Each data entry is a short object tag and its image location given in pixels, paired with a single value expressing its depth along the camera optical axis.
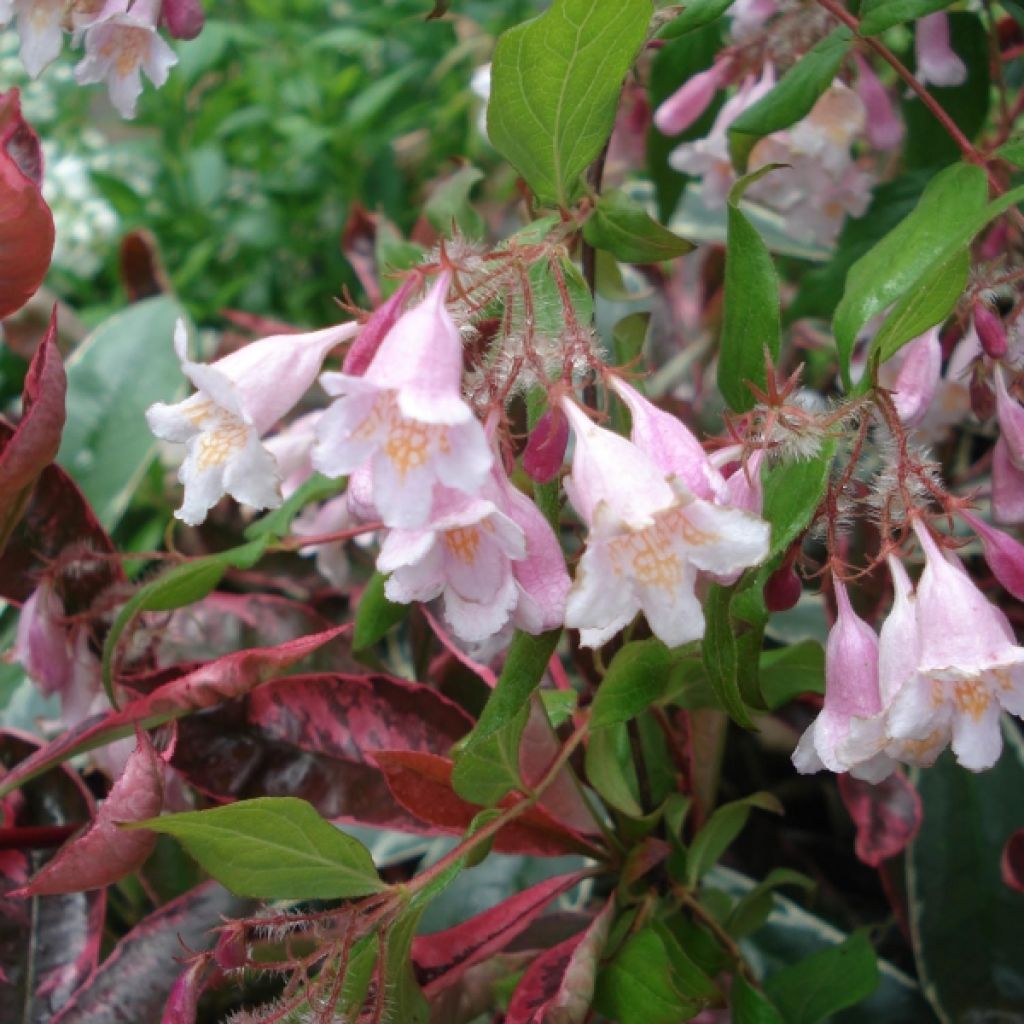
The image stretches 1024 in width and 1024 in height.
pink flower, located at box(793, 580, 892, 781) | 0.18
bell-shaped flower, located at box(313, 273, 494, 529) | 0.16
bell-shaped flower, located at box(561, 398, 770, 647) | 0.16
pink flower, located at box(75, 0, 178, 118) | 0.21
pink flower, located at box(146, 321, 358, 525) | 0.18
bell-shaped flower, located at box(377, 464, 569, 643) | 0.17
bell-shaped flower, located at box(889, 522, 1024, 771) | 0.17
